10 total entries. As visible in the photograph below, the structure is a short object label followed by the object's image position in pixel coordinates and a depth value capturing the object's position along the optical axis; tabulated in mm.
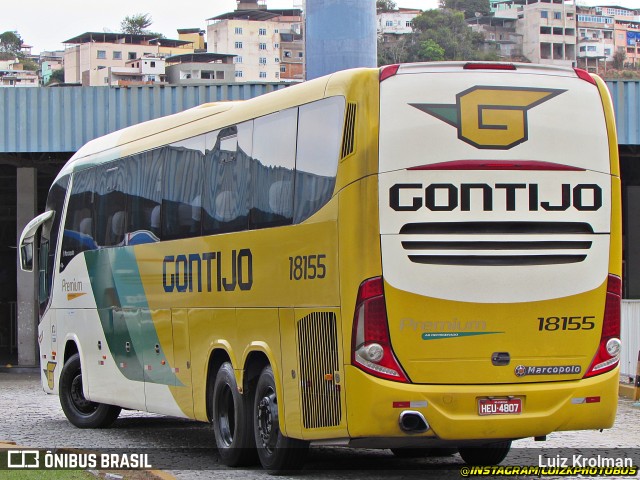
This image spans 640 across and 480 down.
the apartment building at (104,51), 155875
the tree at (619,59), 190000
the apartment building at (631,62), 195000
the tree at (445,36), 163625
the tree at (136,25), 181250
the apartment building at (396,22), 183500
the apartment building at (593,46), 186250
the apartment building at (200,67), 134625
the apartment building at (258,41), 166750
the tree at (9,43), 198000
